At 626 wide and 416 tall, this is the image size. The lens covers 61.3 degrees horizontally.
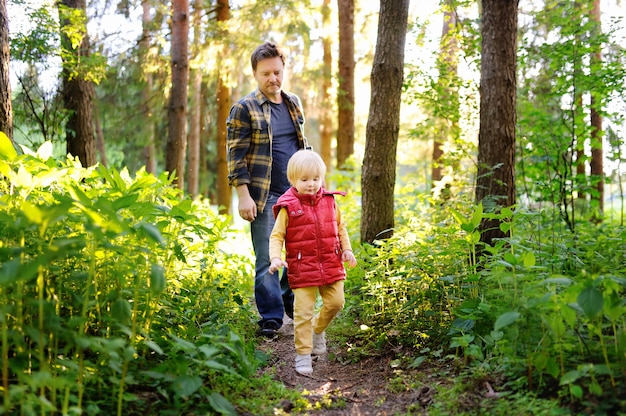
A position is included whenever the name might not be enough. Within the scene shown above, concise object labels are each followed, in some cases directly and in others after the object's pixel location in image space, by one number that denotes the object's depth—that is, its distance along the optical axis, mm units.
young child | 3705
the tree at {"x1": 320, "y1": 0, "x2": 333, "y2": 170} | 14102
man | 4449
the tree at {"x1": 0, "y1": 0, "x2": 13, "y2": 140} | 4449
